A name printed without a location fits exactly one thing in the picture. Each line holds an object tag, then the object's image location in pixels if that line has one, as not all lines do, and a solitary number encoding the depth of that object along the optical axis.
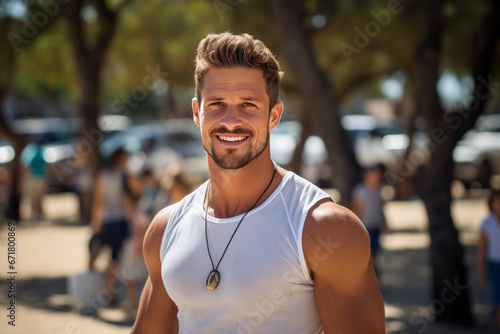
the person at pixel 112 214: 8.42
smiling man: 2.08
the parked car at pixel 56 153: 22.06
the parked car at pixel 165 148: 20.22
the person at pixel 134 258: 8.06
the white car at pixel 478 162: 20.14
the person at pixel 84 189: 16.17
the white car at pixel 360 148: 20.86
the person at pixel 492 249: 6.72
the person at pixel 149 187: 11.28
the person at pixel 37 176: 16.66
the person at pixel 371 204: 8.70
